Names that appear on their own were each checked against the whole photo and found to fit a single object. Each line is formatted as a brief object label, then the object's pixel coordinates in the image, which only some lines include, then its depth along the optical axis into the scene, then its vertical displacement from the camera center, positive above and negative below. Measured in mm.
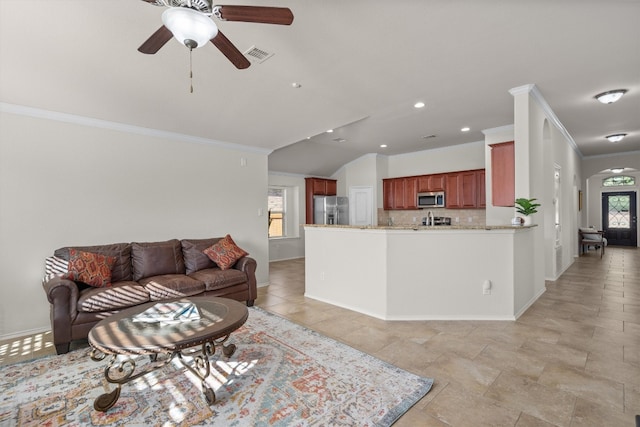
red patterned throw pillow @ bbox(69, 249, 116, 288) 3209 -546
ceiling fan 1564 +1069
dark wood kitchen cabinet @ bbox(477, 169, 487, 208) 6277 +569
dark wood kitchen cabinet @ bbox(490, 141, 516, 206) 4180 +591
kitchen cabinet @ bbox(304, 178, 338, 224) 8648 +760
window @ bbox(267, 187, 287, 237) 8367 +141
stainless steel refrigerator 8352 +180
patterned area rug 1902 -1266
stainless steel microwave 6938 +382
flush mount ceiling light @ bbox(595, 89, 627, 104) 3859 +1547
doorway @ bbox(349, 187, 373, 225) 7953 +300
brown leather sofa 2891 -756
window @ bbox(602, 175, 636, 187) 10109 +1153
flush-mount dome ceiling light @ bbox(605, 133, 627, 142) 6164 +1615
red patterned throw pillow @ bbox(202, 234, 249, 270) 4238 -521
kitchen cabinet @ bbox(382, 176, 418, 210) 7414 +591
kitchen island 3463 -668
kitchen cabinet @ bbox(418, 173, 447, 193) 6913 +787
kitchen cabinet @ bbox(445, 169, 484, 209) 6391 +569
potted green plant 3699 +107
